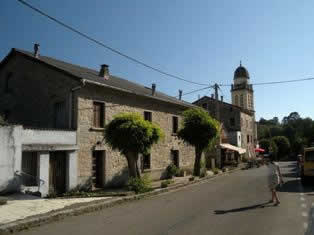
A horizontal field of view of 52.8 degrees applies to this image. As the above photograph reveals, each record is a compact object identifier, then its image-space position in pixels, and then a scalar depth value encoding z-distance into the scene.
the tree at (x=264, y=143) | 61.61
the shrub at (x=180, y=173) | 23.66
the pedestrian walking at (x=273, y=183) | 11.14
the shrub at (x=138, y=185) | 14.18
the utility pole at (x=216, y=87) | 26.72
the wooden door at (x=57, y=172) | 14.59
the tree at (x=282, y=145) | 65.62
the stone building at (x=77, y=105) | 15.98
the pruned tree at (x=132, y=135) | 14.47
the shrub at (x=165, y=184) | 15.85
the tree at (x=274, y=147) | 58.39
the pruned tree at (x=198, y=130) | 21.86
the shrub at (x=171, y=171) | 22.73
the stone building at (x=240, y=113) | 45.78
